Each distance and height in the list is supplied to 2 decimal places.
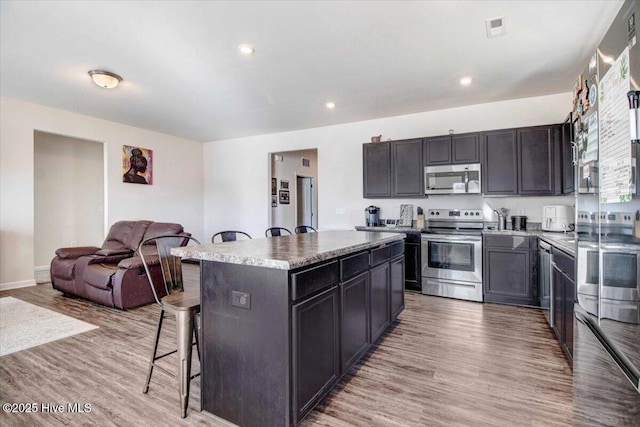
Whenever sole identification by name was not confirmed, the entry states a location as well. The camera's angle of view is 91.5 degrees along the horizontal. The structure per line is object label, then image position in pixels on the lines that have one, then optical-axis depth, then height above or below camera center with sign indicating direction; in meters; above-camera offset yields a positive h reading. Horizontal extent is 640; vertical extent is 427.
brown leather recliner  3.73 -0.69
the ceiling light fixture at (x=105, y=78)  3.54 +1.58
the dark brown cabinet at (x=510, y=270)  3.72 -0.72
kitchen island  1.56 -0.62
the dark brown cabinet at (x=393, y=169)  4.69 +0.68
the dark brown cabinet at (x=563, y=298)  2.16 -0.66
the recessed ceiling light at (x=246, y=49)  2.99 +1.61
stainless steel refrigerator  0.92 -0.11
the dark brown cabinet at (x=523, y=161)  3.88 +0.65
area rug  2.79 -1.13
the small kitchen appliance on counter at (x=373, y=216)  5.23 -0.05
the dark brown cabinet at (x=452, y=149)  4.31 +0.90
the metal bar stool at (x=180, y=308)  1.82 -0.57
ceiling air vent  2.60 +1.59
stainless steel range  4.03 -0.67
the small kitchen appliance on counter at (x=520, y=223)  4.27 -0.16
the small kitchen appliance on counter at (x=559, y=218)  3.77 -0.08
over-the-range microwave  4.32 +0.47
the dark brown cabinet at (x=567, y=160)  3.70 +0.62
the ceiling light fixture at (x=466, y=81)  3.72 +1.60
